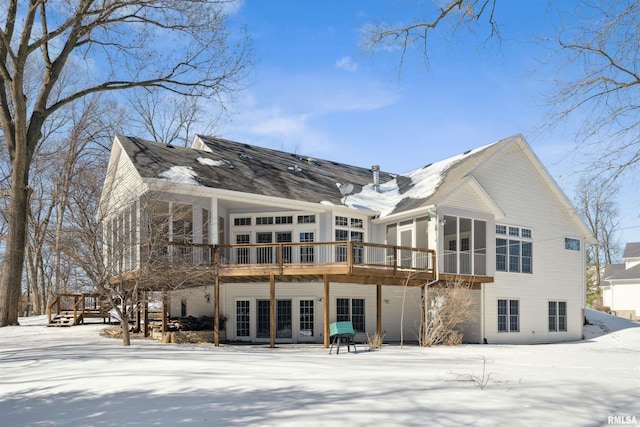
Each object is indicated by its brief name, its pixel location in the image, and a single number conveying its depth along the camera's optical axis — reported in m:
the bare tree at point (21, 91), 20.84
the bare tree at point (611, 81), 7.98
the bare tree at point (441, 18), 7.66
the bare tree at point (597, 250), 48.48
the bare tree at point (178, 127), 40.16
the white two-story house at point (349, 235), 18.53
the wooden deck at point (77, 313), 24.33
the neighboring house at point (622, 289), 49.72
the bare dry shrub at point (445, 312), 19.58
